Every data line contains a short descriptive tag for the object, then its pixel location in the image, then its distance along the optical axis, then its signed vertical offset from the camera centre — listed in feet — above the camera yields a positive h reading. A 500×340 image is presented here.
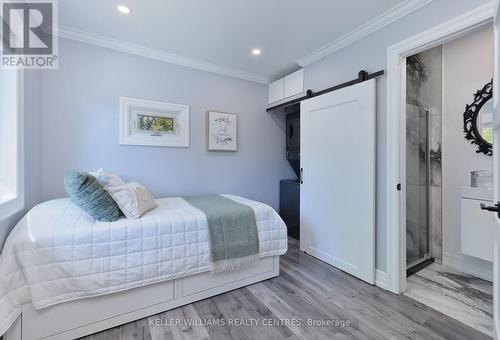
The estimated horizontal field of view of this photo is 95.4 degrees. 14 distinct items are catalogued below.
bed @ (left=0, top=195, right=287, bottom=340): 4.45 -2.27
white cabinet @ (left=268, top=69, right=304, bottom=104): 10.12 +3.93
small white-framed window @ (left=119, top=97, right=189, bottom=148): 8.75 +1.85
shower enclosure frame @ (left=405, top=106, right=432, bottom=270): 8.94 -0.50
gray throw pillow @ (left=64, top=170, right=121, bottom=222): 5.29 -0.65
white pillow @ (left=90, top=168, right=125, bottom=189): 6.50 -0.31
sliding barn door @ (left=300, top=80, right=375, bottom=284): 7.25 -0.38
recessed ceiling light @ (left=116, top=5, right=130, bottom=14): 6.52 +4.63
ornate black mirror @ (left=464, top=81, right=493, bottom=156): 7.71 +1.70
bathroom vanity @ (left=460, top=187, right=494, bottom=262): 7.10 -1.80
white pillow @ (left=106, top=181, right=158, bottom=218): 5.86 -0.84
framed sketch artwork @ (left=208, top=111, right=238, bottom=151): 10.55 +1.78
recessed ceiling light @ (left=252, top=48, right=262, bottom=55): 9.03 +4.73
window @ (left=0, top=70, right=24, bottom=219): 5.52 +0.82
